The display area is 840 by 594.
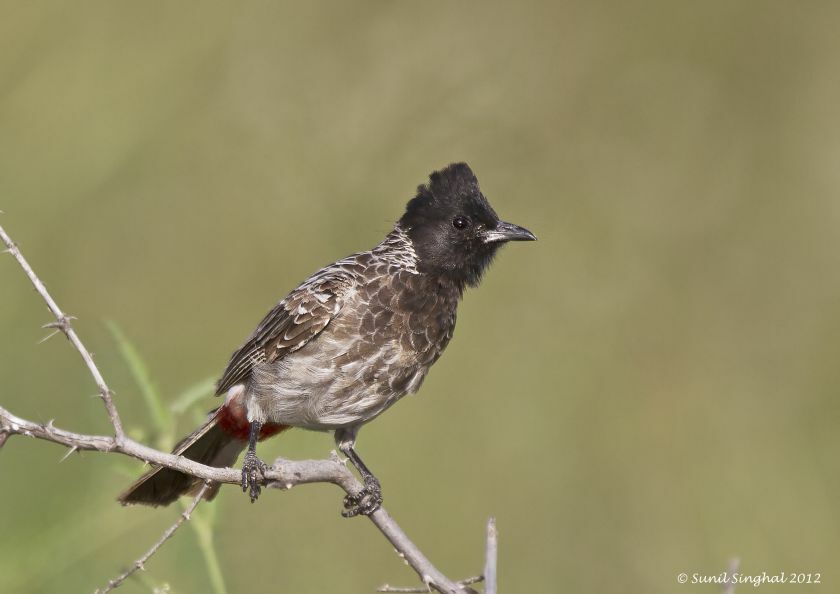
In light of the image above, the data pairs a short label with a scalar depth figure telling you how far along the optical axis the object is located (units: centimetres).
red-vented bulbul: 798
